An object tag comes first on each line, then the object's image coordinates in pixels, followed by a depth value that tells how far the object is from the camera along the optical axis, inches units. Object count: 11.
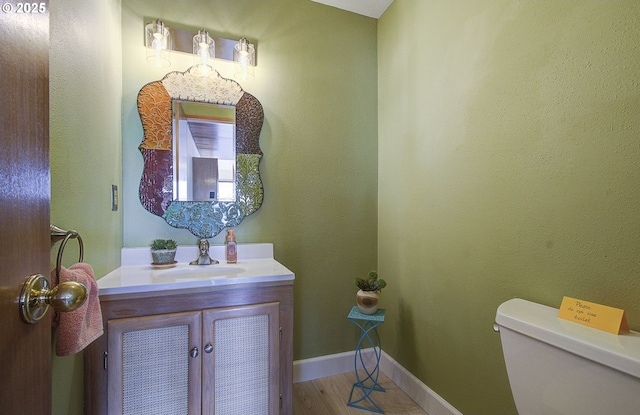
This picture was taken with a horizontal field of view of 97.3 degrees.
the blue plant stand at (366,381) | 63.0
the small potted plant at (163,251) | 58.7
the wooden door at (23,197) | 17.1
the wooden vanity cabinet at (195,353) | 42.9
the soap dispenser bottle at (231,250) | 64.1
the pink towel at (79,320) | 30.5
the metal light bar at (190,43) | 62.7
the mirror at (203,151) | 63.5
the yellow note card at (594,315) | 31.6
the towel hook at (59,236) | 28.6
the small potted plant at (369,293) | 64.2
